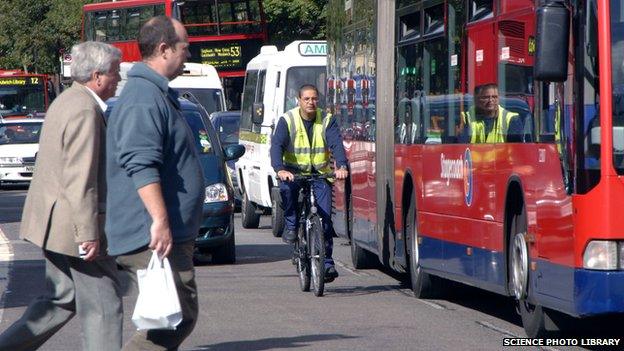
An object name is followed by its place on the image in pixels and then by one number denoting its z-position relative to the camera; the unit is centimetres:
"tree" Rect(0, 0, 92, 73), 6894
